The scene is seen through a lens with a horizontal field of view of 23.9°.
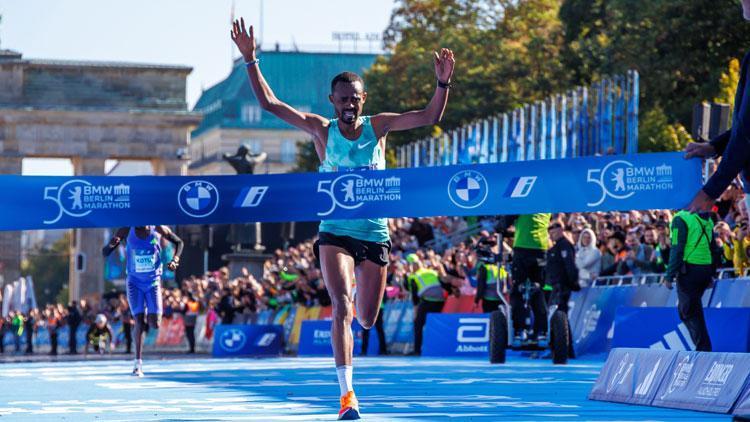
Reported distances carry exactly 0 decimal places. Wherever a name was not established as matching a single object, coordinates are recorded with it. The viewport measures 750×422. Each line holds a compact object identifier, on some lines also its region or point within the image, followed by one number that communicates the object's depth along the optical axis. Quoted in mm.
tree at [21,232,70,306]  170250
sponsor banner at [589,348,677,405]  12469
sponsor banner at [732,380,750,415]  10366
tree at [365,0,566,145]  70438
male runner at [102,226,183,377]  20672
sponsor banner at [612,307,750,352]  17797
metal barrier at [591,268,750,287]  21422
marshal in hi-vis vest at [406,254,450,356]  30188
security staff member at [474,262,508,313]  23641
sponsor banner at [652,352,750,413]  11086
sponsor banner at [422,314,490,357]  27219
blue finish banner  14242
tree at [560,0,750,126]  55562
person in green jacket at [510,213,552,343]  19953
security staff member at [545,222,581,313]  21531
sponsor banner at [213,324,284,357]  35062
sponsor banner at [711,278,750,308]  19447
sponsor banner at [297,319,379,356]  33000
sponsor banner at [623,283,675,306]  22391
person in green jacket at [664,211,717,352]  17375
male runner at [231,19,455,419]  11930
